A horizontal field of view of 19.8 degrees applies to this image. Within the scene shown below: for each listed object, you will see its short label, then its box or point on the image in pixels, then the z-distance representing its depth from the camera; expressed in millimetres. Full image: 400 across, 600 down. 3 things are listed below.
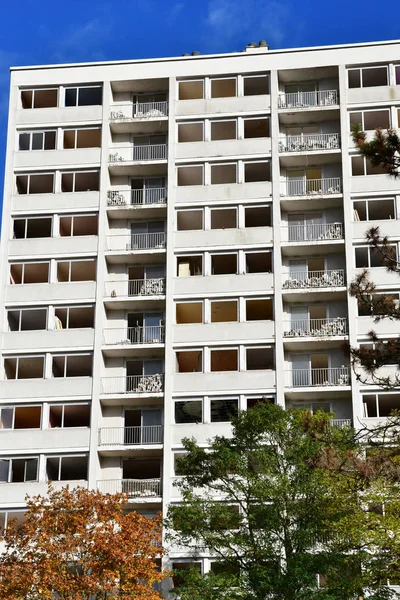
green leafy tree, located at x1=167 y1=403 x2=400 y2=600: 44375
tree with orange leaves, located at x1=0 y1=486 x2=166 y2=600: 46312
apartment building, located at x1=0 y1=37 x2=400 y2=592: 64125
